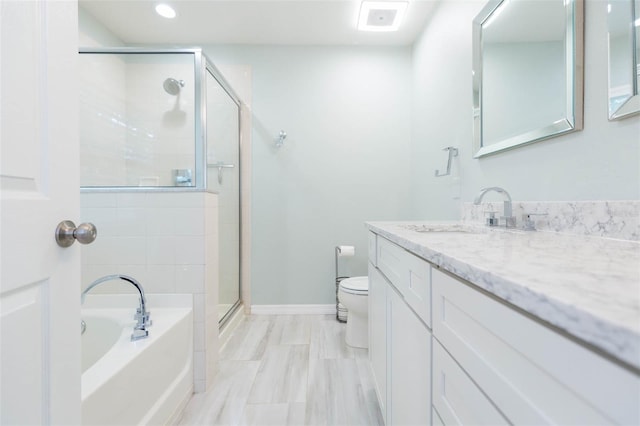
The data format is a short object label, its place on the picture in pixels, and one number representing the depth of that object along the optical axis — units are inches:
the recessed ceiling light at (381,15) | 81.8
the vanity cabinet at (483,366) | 10.4
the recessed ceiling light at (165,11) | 85.1
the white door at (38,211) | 19.7
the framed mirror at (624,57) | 30.7
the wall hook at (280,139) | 101.0
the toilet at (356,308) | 75.7
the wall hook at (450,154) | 73.2
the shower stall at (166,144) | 61.9
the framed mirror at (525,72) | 38.6
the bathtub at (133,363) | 38.1
